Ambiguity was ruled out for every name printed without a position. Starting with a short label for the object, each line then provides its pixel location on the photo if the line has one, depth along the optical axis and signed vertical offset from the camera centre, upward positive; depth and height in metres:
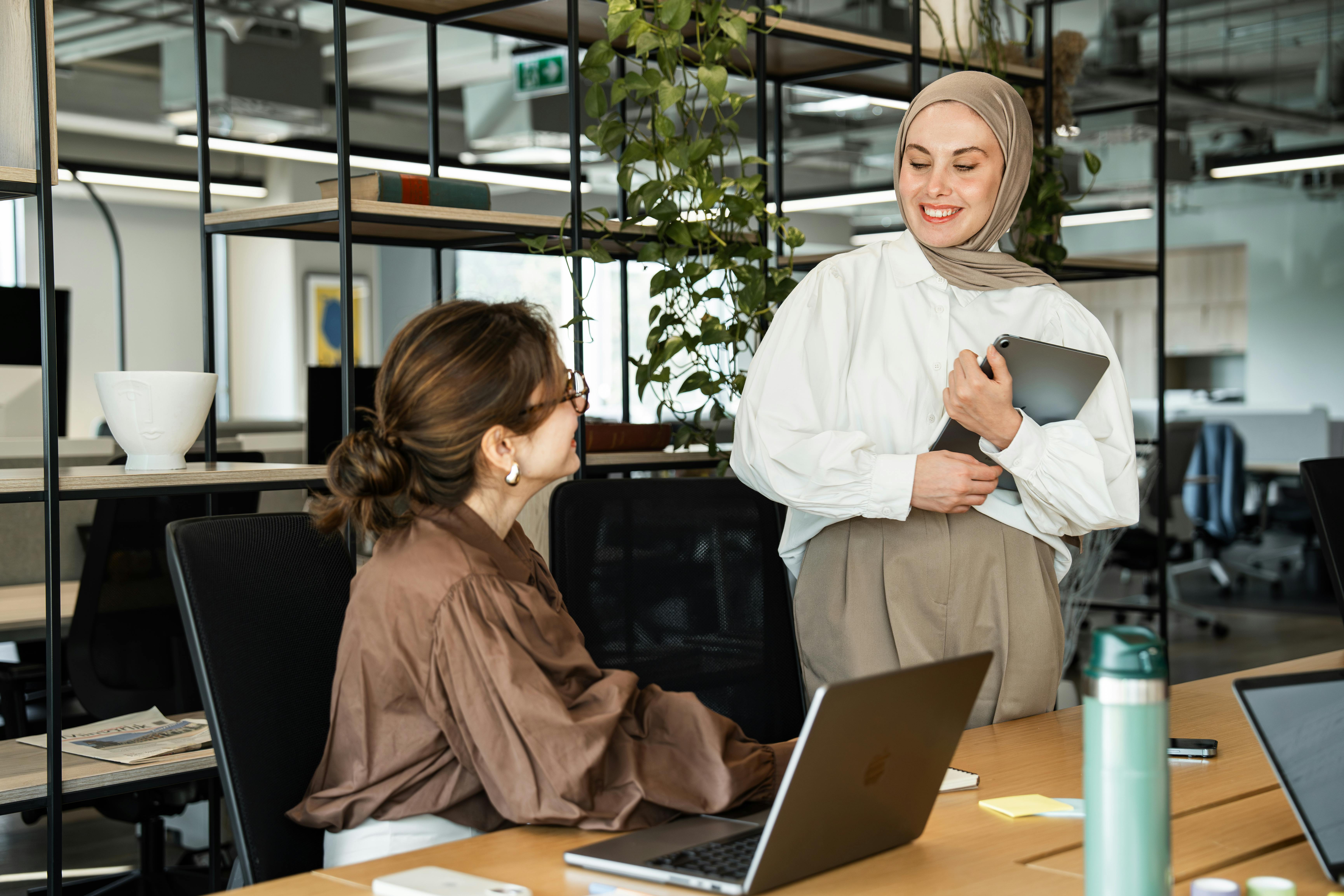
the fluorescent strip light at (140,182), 6.15 +1.07
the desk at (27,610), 3.03 -0.51
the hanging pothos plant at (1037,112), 3.52 +0.77
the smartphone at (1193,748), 1.55 -0.40
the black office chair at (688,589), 1.78 -0.26
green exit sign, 6.97 +1.60
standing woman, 1.71 -0.06
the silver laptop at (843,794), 1.01 -0.31
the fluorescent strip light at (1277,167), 7.88 +1.31
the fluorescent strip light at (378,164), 6.80 +1.15
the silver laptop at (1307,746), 1.11 -0.29
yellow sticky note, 1.31 -0.40
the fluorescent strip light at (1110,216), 9.51 +1.17
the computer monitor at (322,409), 3.72 -0.04
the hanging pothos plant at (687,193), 2.72 +0.40
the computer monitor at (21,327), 2.92 +0.14
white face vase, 2.19 -0.03
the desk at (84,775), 2.12 -0.60
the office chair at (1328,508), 2.07 -0.18
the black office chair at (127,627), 3.03 -0.51
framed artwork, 10.87 +0.58
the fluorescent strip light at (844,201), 7.18 +0.99
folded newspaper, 2.29 -0.59
